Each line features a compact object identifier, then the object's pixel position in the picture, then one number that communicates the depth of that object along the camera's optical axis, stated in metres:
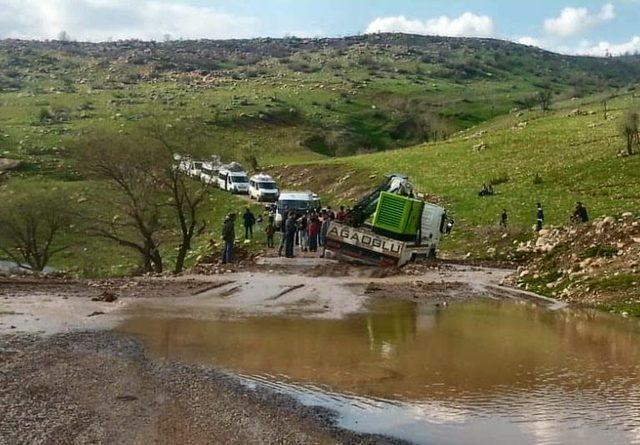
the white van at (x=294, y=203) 41.12
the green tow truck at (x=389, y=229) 29.19
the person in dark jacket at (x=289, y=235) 31.25
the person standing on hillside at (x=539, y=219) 32.97
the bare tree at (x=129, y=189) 35.78
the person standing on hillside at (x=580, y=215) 31.92
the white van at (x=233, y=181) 60.59
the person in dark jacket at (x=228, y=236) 30.38
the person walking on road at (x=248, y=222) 38.78
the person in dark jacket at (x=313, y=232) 32.94
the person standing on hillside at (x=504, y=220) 34.93
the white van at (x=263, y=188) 56.13
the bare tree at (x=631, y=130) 46.88
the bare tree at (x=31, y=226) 42.28
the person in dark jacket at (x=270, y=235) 35.88
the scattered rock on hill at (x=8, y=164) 59.21
